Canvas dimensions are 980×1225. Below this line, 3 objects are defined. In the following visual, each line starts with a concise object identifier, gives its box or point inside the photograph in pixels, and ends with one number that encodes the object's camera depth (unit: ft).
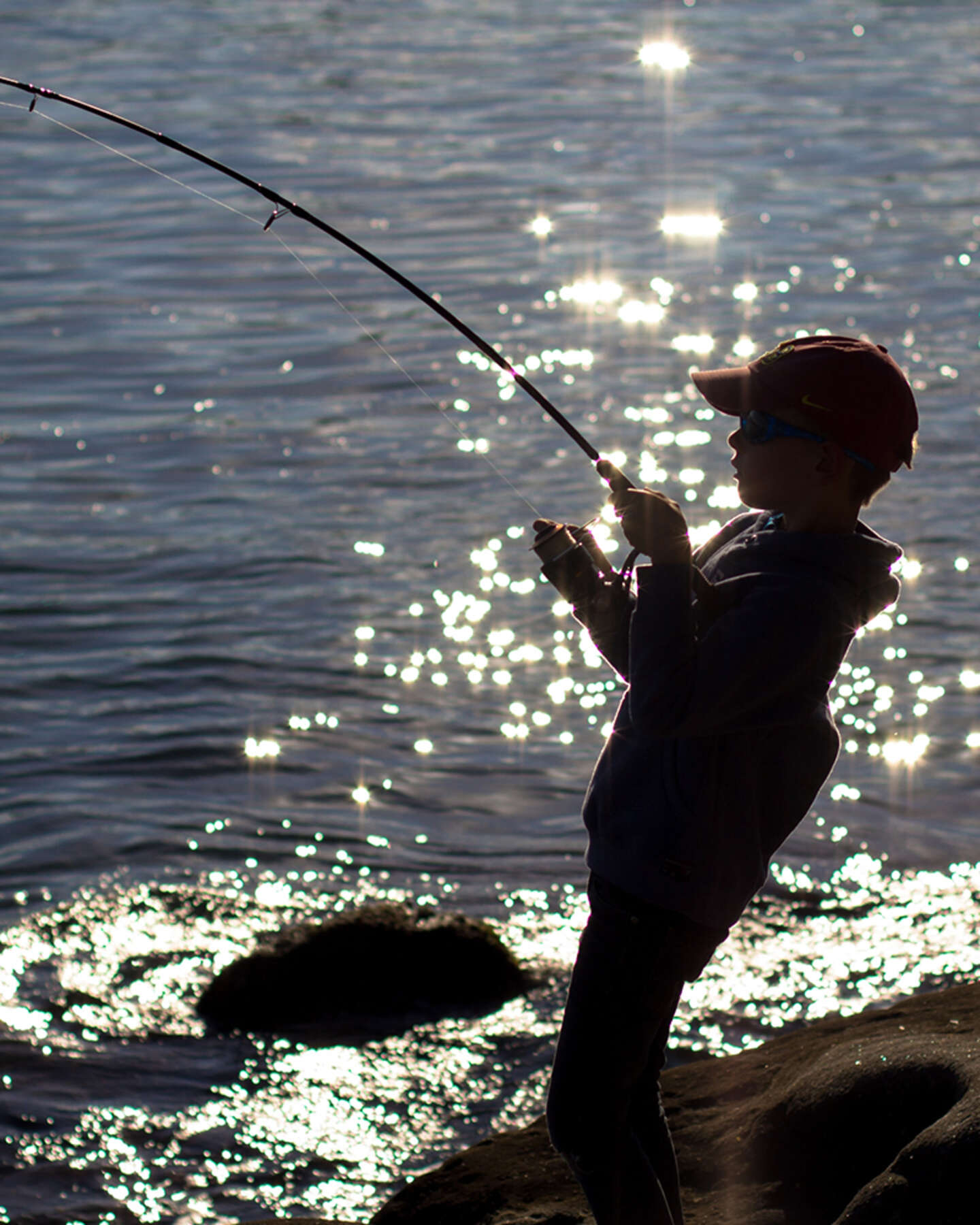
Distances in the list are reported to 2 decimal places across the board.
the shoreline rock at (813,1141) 21.93
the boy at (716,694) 18.86
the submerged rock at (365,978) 38.34
